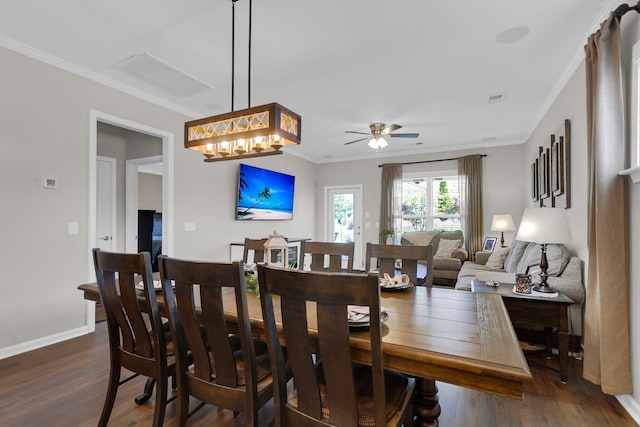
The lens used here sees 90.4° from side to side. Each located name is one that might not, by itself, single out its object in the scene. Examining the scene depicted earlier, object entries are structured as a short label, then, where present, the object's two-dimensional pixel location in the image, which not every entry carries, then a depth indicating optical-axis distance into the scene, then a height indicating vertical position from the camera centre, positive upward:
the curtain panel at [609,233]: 1.95 -0.10
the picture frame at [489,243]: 5.61 -0.48
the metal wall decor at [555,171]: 3.12 +0.53
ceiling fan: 4.54 +1.22
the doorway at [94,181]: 3.20 +0.39
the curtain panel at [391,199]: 6.66 +0.37
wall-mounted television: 5.08 +0.38
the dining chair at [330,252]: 2.39 -0.28
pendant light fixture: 1.91 +0.54
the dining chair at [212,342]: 1.29 -0.55
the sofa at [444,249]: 5.34 -0.59
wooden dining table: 0.98 -0.46
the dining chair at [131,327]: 1.51 -0.57
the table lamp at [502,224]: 5.34 -0.12
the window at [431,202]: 6.39 +0.30
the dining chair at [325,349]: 1.01 -0.47
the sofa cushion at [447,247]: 5.65 -0.55
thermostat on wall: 2.88 +0.30
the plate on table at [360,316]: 1.23 -0.41
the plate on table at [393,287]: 1.92 -0.43
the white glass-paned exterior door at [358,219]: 7.13 -0.06
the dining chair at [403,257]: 2.13 -0.28
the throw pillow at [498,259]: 4.53 -0.61
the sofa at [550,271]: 2.60 -0.54
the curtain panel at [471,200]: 5.89 +0.32
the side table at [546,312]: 2.28 -0.72
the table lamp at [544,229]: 2.38 -0.09
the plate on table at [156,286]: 1.80 -0.41
